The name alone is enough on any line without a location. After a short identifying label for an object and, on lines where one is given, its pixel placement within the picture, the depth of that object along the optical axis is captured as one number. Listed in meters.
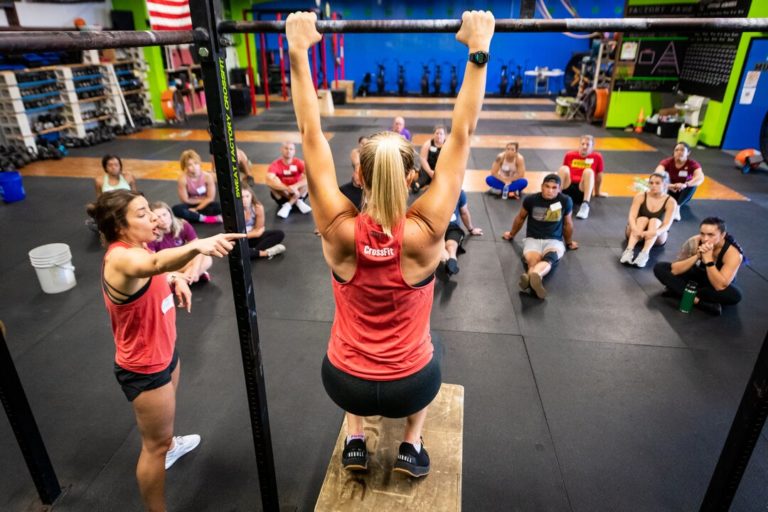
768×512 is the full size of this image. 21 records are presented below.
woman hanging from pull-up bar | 1.45
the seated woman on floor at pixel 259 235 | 5.31
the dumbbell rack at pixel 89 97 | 9.98
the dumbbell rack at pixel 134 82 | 11.59
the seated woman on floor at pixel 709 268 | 4.02
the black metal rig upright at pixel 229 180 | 1.46
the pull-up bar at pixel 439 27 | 1.40
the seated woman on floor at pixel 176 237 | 3.99
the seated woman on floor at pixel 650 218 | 5.16
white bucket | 4.43
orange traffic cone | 11.46
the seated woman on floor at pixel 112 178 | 5.51
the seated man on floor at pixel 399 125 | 7.15
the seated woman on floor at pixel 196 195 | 6.08
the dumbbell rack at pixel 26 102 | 8.74
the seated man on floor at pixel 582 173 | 6.58
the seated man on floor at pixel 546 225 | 4.81
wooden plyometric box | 1.96
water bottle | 4.17
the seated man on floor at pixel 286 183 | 6.64
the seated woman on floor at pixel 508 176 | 7.19
